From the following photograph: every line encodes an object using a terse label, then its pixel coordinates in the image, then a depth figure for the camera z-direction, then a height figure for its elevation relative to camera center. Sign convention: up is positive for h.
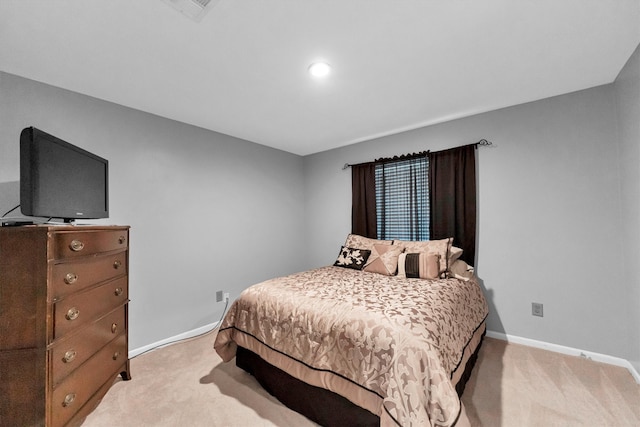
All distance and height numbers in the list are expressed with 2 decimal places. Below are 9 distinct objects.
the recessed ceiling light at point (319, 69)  1.96 +1.09
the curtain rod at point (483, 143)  2.86 +0.76
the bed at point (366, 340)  1.28 -0.76
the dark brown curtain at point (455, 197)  2.92 +0.20
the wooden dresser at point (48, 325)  1.27 -0.54
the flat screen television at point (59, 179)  1.49 +0.25
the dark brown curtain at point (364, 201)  3.71 +0.21
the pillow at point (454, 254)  2.71 -0.40
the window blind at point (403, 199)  3.30 +0.20
